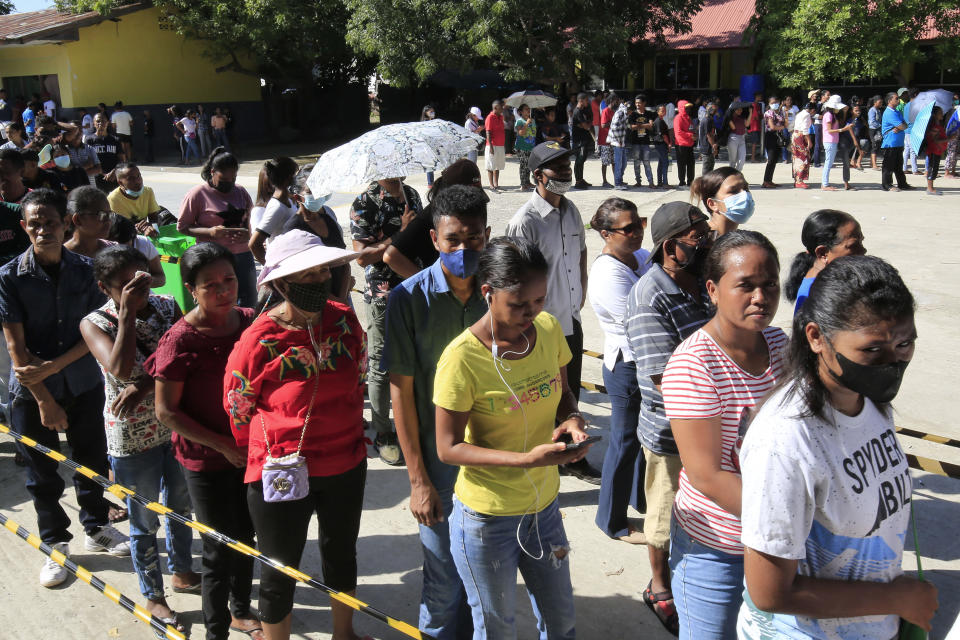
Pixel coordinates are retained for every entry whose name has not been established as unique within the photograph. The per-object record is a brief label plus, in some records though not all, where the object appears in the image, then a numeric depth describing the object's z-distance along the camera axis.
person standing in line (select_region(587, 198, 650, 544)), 4.30
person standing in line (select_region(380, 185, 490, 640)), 3.21
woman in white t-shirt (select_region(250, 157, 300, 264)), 6.20
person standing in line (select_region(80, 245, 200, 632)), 3.78
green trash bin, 6.82
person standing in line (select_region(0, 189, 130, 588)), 4.29
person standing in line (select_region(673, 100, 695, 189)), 16.00
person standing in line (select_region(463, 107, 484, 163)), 19.28
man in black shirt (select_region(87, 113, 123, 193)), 12.17
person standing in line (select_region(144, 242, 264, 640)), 3.42
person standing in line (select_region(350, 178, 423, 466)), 5.48
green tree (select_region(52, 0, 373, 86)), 25.52
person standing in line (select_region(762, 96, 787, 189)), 16.33
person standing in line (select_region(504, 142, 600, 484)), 5.00
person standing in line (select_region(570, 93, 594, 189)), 17.22
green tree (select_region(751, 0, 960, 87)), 20.81
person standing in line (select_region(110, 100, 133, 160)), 23.91
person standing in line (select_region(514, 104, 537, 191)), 17.18
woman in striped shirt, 2.45
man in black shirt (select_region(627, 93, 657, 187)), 16.45
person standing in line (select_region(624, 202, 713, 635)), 3.45
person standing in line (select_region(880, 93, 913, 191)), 14.71
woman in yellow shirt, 2.77
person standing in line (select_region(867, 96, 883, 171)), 17.88
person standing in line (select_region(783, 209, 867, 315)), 4.20
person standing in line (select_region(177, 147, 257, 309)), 6.58
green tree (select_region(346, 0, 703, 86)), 22.73
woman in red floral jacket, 3.12
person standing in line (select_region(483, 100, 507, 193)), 16.89
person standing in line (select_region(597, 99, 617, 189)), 17.59
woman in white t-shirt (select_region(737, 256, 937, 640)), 1.89
